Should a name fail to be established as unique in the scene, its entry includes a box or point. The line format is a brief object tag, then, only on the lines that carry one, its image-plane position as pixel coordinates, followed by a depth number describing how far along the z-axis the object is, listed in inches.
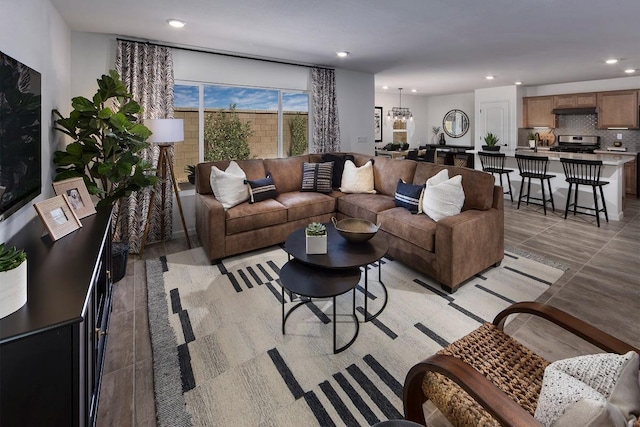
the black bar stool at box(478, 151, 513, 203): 236.4
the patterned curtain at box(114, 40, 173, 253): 150.4
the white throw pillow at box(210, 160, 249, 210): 149.7
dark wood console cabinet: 41.7
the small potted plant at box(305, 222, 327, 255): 97.1
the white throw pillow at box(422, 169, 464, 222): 124.6
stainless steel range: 286.7
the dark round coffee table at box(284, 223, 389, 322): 92.2
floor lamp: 138.6
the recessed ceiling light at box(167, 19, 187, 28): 127.9
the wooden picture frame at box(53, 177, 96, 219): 91.0
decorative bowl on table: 103.5
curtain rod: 154.5
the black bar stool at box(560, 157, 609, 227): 188.0
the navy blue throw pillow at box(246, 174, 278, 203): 157.6
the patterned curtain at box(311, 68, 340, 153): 217.3
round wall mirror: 377.7
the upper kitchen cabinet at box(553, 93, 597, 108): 279.3
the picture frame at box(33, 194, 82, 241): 74.2
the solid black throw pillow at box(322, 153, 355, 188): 192.7
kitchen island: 195.9
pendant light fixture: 325.1
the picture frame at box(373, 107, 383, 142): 368.5
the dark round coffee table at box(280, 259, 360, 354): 82.4
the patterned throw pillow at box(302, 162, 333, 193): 182.9
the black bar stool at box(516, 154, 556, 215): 212.8
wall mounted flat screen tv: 64.9
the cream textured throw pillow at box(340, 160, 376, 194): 180.2
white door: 323.9
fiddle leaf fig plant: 115.0
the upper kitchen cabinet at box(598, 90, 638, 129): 259.6
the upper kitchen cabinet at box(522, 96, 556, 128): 303.7
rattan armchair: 43.8
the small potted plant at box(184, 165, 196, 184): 177.5
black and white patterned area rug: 68.0
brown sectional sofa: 115.5
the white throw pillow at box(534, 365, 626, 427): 32.5
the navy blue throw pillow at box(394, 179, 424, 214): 138.2
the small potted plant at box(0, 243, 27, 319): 43.8
